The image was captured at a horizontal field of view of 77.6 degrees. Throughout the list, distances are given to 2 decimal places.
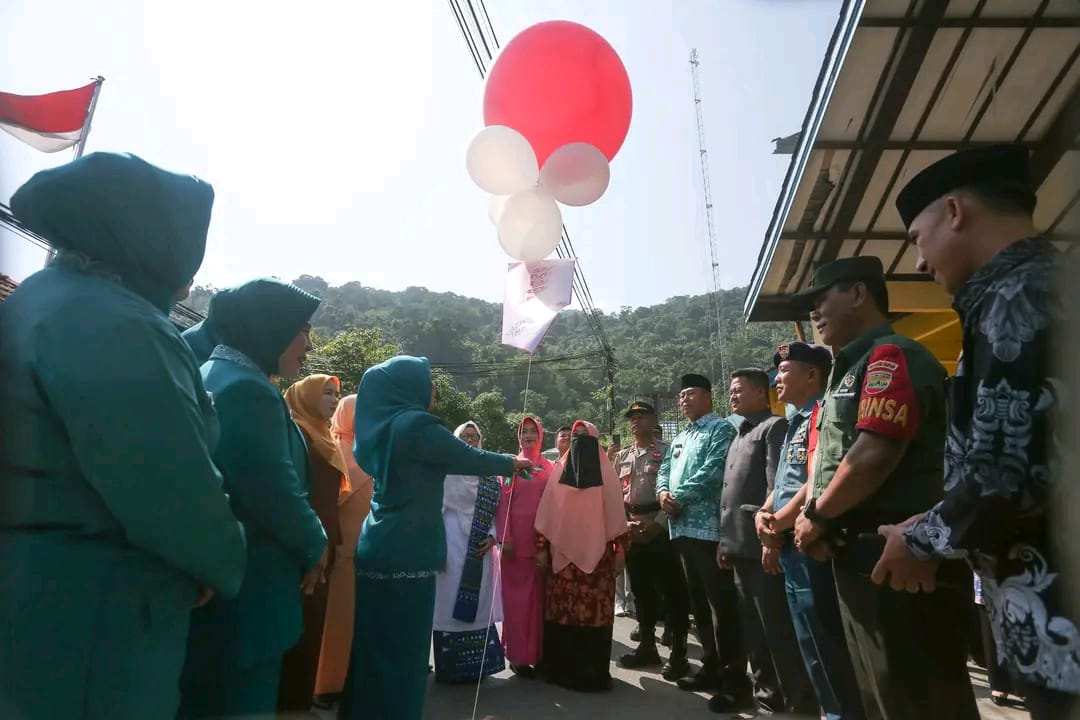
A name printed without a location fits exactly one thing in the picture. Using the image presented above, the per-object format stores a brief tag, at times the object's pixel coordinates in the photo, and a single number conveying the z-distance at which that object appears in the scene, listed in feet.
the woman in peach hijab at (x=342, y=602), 12.64
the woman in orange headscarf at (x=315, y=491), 9.15
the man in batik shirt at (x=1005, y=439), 3.77
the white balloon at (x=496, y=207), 13.43
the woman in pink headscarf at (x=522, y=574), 15.10
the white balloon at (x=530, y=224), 13.03
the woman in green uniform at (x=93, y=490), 3.78
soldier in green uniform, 5.70
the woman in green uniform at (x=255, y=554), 6.02
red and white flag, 26.99
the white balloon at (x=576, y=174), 12.44
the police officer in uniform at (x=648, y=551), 15.81
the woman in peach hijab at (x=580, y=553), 14.07
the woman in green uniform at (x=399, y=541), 8.75
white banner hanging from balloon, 12.80
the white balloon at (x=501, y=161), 12.26
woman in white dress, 14.40
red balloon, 12.61
